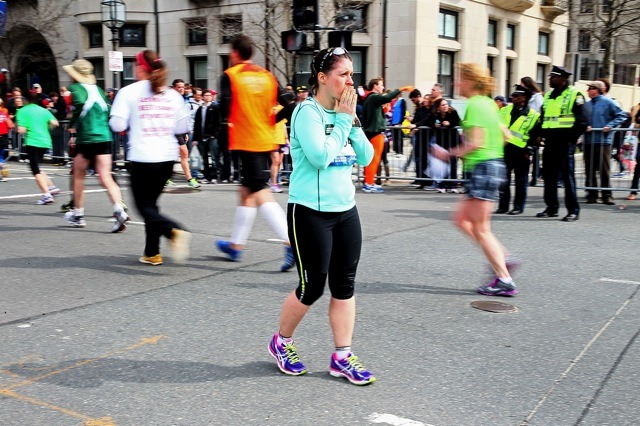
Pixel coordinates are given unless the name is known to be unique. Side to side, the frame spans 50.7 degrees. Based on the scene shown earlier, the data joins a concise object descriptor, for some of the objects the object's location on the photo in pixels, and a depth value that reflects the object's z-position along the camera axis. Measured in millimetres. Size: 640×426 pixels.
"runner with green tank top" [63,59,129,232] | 8219
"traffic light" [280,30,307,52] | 11039
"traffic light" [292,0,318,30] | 11070
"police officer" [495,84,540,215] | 9516
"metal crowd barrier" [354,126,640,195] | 11297
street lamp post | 19297
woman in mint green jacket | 3545
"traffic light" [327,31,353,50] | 10937
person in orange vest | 6414
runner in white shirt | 6270
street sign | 18359
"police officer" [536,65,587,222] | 9289
